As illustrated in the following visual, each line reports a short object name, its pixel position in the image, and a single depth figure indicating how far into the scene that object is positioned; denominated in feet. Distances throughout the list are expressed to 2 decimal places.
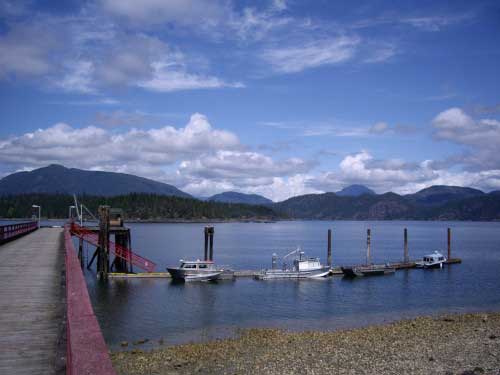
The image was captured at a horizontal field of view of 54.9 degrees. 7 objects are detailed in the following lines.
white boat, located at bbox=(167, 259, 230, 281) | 171.94
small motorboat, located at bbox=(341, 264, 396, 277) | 198.29
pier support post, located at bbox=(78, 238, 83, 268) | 194.19
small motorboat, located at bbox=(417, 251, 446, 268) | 230.07
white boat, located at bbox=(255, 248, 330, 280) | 183.01
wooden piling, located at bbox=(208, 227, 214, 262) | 185.88
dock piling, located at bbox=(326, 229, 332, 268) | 203.49
